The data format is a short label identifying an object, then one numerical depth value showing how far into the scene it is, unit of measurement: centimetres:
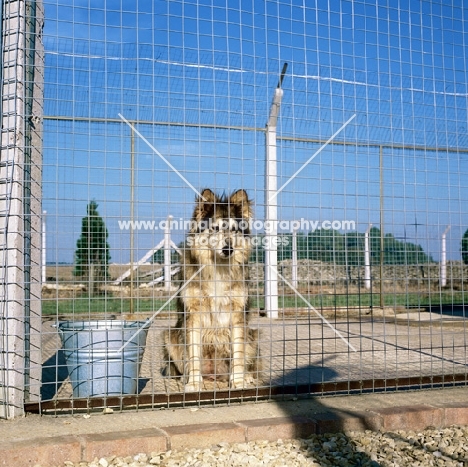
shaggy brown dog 413
